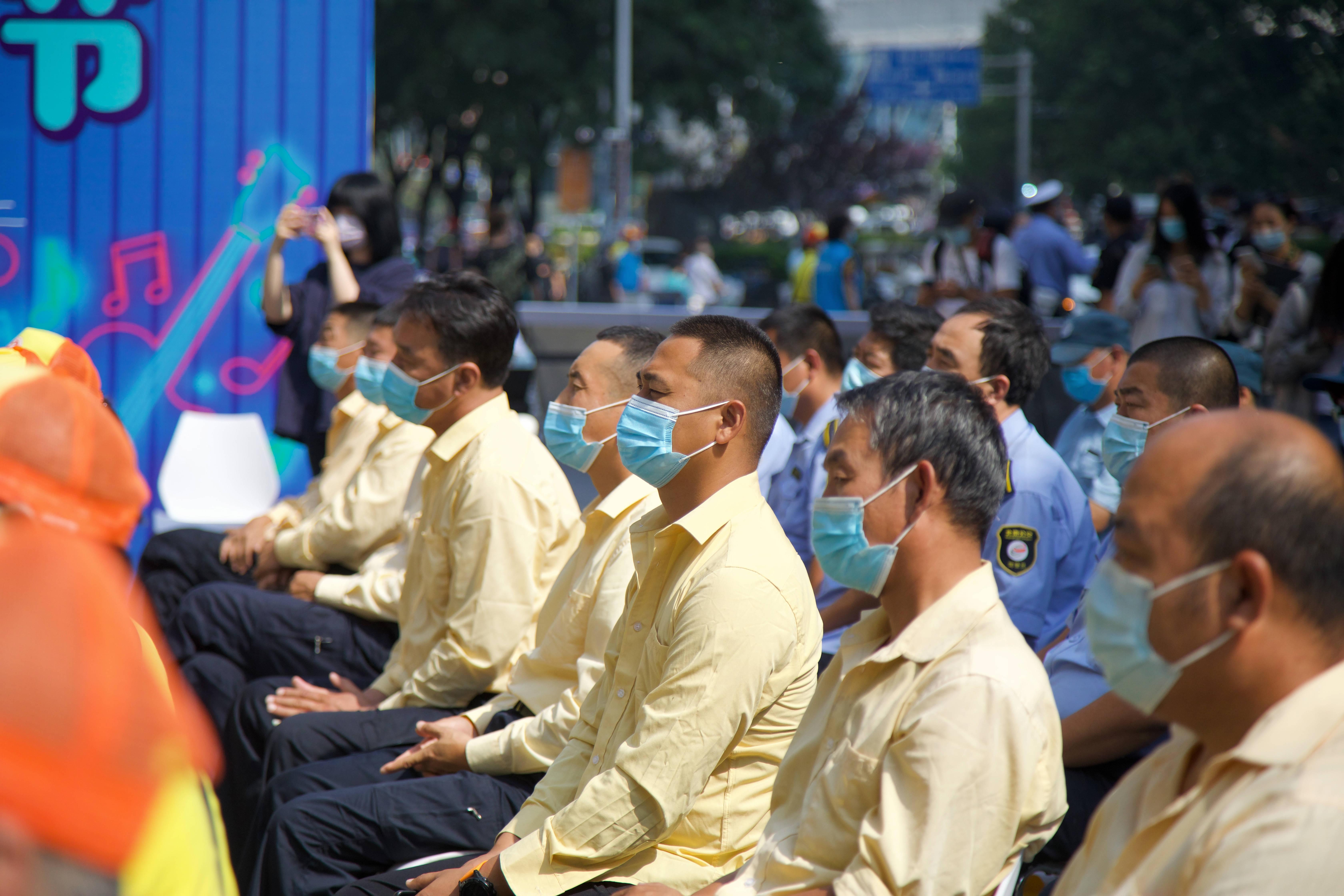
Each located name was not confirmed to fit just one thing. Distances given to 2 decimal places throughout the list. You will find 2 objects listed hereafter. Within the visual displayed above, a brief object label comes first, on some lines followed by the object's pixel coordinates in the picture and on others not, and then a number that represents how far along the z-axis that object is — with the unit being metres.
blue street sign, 24.56
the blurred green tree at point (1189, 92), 14.88
